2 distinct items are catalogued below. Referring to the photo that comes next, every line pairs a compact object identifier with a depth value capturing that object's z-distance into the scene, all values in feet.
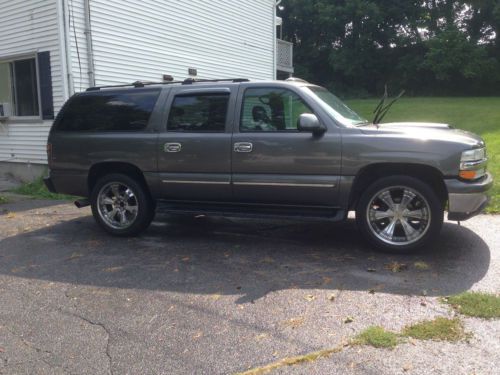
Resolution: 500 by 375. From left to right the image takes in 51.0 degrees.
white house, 35.14
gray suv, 17.42
